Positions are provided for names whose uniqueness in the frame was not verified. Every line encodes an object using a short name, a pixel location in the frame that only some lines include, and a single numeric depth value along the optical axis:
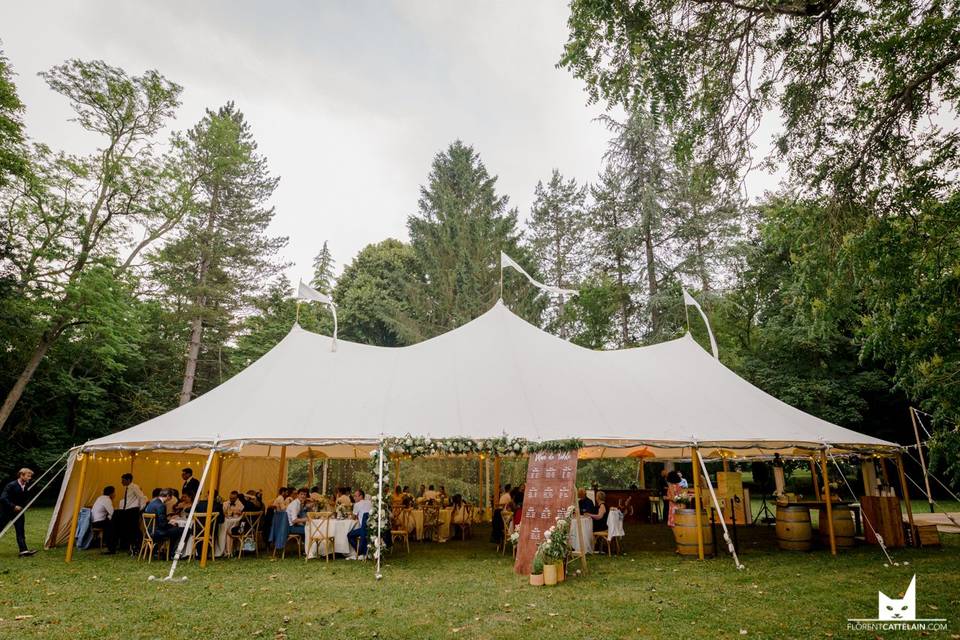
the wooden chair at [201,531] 8.14
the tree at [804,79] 5.79
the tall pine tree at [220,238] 19.25
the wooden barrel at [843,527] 8.75
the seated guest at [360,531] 8.45
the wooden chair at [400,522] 9.84
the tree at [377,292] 21.81
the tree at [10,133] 13.17
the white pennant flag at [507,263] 10.39
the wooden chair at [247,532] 8.73
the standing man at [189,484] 9.27
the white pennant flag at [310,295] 9.87
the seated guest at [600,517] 8.66
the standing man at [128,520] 9.10
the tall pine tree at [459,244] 20.98
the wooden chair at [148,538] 8.05
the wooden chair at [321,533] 8.45
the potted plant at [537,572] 6.27
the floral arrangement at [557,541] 6.41
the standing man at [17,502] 8.23
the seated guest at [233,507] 8.77
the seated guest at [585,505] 8.64
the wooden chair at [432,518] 10.64
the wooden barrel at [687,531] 8.27
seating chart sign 6.96
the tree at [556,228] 23.78
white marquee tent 8.09
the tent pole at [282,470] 13.05
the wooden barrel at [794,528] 8.66
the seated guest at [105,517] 9.04
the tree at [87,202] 14.51
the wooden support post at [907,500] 8.56
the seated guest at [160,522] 8.09
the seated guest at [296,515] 8.90
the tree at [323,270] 31.93
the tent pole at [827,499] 8.17
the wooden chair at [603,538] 8.51
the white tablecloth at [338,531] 8.51
